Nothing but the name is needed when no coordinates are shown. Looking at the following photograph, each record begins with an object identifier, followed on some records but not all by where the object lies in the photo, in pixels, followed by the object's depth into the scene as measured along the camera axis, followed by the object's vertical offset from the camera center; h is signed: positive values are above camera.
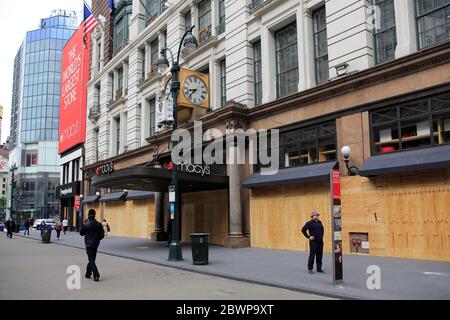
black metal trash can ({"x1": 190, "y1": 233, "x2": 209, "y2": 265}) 13.53 -1.20
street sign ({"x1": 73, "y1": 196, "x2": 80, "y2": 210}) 36.24 +1.03
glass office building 98.75 +22.96
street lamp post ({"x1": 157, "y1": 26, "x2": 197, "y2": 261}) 14.84 +2.65
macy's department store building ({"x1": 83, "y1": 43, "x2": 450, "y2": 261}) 13.27 +1.57
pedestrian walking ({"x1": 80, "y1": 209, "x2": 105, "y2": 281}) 10.92 -0.58
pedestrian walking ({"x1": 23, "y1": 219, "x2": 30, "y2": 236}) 40.68 -0.97
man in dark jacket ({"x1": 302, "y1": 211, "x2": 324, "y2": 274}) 11.39 -0.78
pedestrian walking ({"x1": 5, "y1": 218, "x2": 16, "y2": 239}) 35.97 -0.97
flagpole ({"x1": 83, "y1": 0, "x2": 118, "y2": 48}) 37.82 +16.95
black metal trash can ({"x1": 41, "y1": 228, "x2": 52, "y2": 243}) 28.12 -1.31
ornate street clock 21.75 +6.43
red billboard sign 43.81 +13.61
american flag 37.75 +17.15
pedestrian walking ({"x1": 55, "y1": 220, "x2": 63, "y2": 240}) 31.09 -0.95
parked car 55.51 -1.07
